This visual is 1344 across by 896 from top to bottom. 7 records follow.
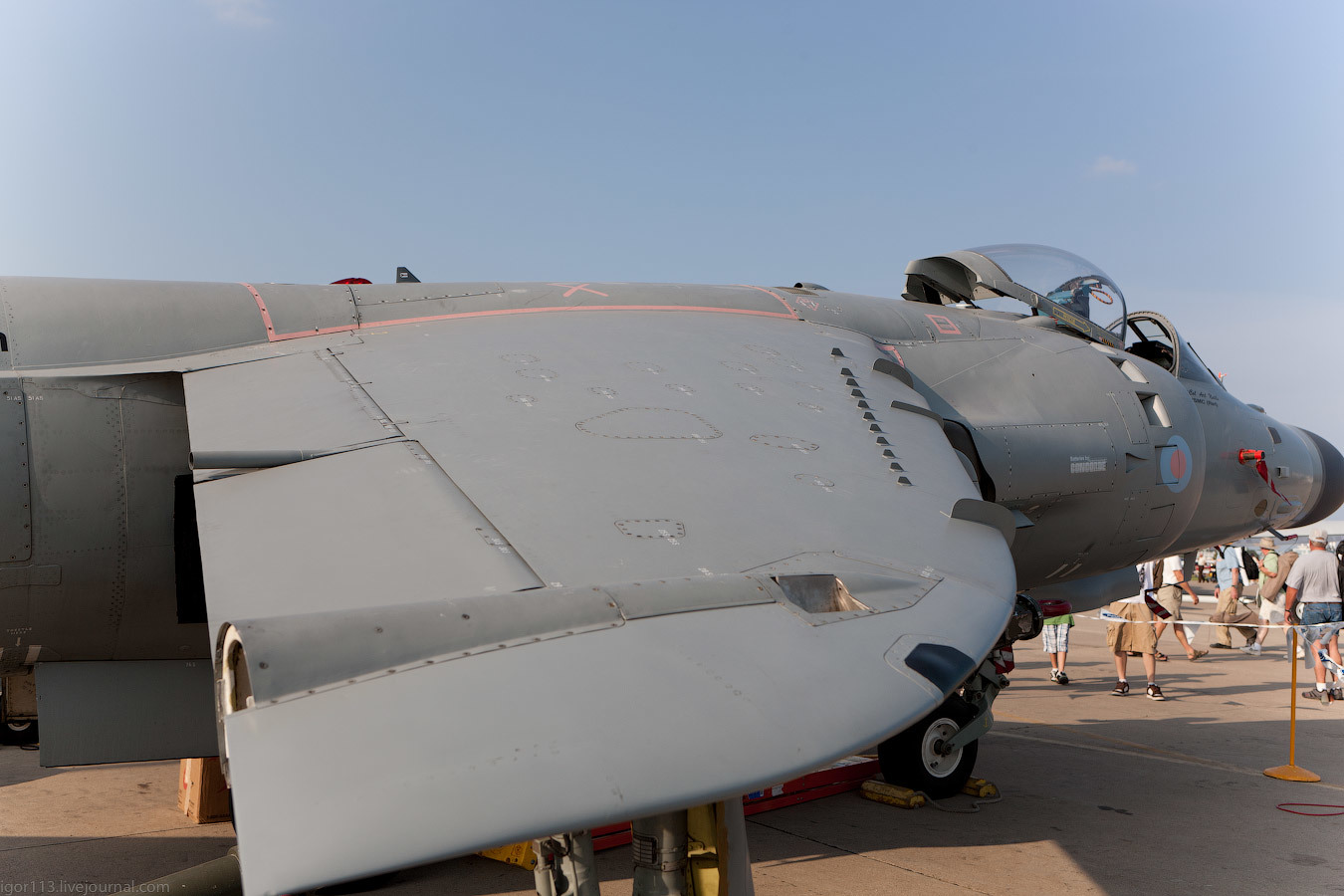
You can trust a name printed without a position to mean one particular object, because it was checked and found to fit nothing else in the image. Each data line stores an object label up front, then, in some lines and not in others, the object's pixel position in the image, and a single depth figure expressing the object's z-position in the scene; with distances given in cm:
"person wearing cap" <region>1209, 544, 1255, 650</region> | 1722
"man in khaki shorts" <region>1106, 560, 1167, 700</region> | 1254
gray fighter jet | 211
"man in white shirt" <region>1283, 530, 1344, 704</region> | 1195
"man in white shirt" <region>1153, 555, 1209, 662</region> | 1438
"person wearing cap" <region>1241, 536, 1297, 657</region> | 1514
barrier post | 807
